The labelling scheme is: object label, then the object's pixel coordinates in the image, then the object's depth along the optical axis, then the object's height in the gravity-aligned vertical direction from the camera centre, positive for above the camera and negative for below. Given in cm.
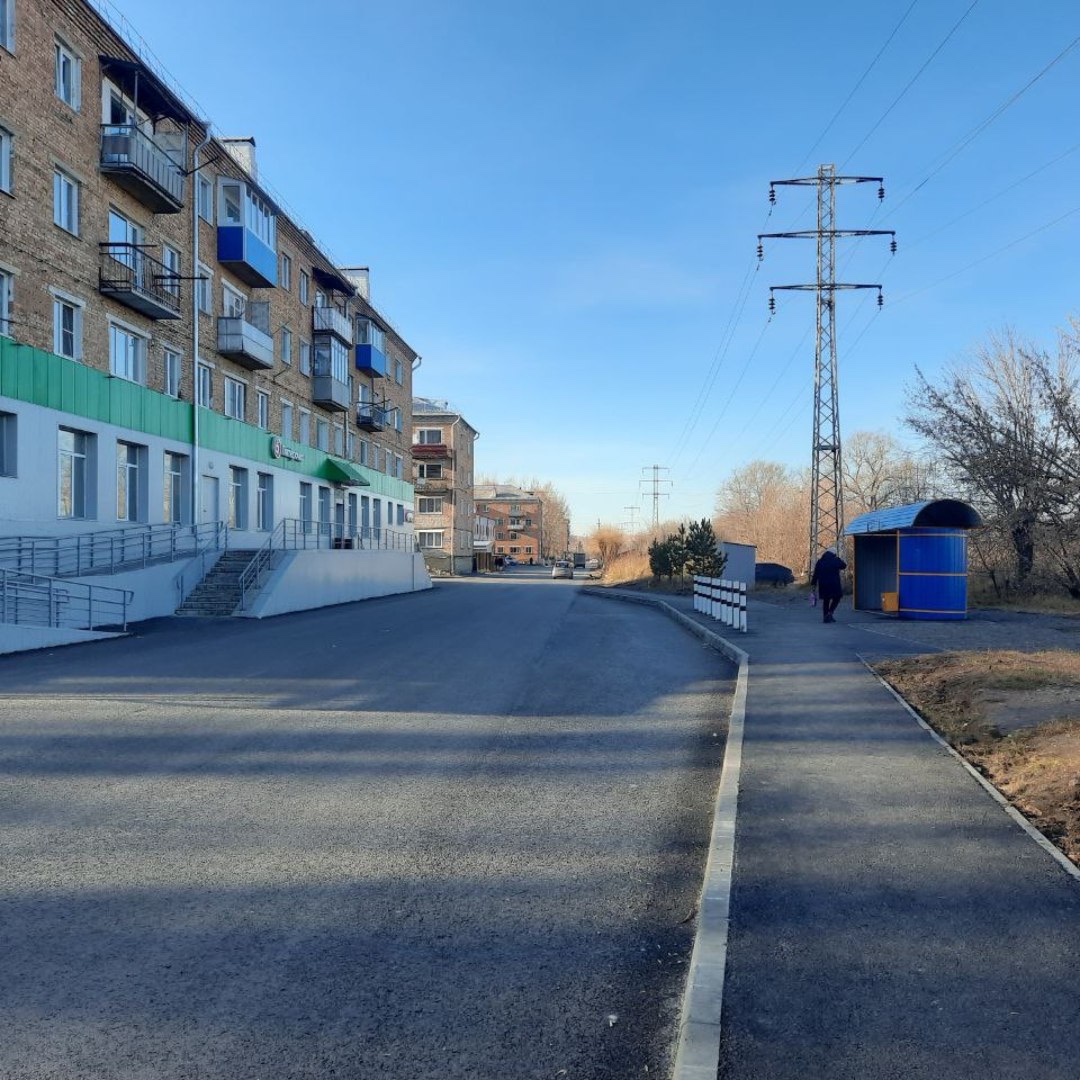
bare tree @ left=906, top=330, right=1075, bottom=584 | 2781 +298
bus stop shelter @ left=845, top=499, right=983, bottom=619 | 2119 -18
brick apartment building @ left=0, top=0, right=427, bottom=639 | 1991 +623
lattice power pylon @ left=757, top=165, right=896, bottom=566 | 3130 +784
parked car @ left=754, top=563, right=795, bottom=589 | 4181 -117
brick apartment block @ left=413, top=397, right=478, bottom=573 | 7638 +524
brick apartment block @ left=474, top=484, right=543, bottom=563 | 14550 +356
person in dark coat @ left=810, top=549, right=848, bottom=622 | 2028 -71
